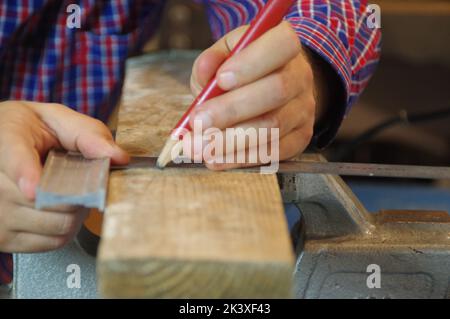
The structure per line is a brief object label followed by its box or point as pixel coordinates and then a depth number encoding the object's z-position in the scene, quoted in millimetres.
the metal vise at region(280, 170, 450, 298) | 706
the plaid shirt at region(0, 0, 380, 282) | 950
